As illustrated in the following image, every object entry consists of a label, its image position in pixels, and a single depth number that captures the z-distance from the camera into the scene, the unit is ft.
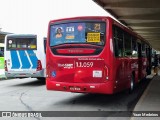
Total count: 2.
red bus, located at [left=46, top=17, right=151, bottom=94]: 34.65
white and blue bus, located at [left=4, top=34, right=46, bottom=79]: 58.39
